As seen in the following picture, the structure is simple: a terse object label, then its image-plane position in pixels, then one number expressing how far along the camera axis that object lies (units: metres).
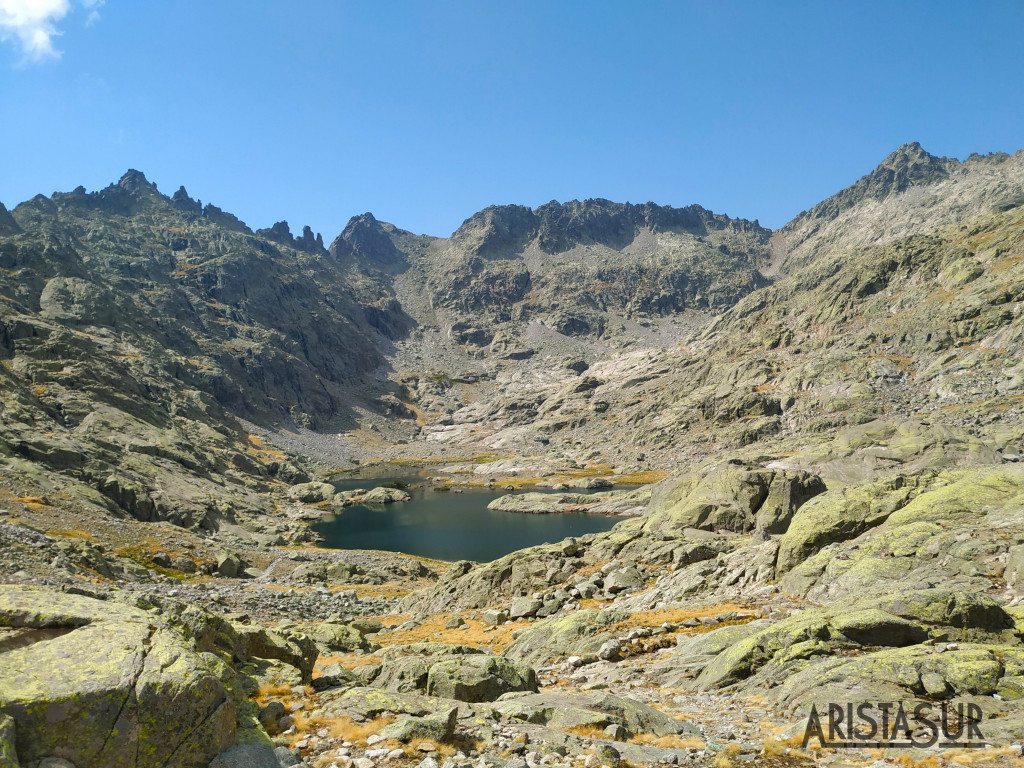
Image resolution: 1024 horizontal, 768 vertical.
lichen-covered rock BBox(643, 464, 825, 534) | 49.03
